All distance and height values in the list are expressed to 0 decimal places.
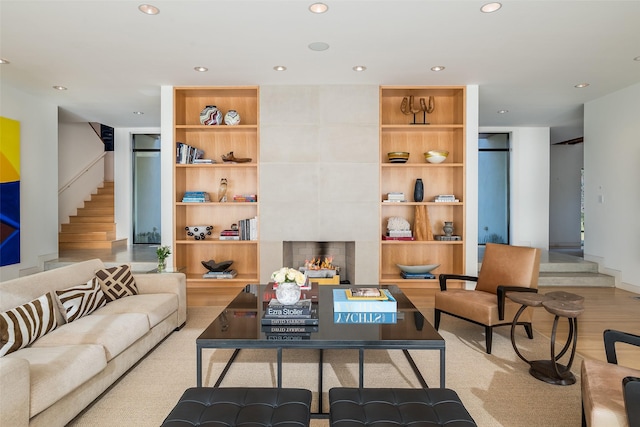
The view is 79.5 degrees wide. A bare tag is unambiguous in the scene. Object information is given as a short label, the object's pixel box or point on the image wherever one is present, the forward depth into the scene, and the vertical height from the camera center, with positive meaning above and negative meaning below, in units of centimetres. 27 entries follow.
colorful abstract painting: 496 +29
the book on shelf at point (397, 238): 514 -34
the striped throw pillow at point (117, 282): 312 -58
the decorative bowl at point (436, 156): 514 +76
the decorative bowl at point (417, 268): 505 -73
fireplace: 529 -55
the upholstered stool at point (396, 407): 145 -78
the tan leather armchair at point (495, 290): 306 -69
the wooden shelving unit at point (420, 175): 537 +54
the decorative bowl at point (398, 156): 509 +75
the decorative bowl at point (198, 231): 524 -25
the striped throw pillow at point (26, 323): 203 -62
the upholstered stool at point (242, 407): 145 -78
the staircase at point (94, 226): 770 -27
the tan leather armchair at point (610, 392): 137 -74
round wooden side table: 248 -72
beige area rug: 216 -112
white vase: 255 -54
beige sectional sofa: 166 -75
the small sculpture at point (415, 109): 516 +143
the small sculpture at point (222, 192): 530 +29
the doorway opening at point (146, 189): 863 +55
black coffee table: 212 -70
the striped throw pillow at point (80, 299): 258 -61
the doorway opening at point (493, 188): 798 +52
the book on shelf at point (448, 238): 509 -34
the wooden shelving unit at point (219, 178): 543 +50
